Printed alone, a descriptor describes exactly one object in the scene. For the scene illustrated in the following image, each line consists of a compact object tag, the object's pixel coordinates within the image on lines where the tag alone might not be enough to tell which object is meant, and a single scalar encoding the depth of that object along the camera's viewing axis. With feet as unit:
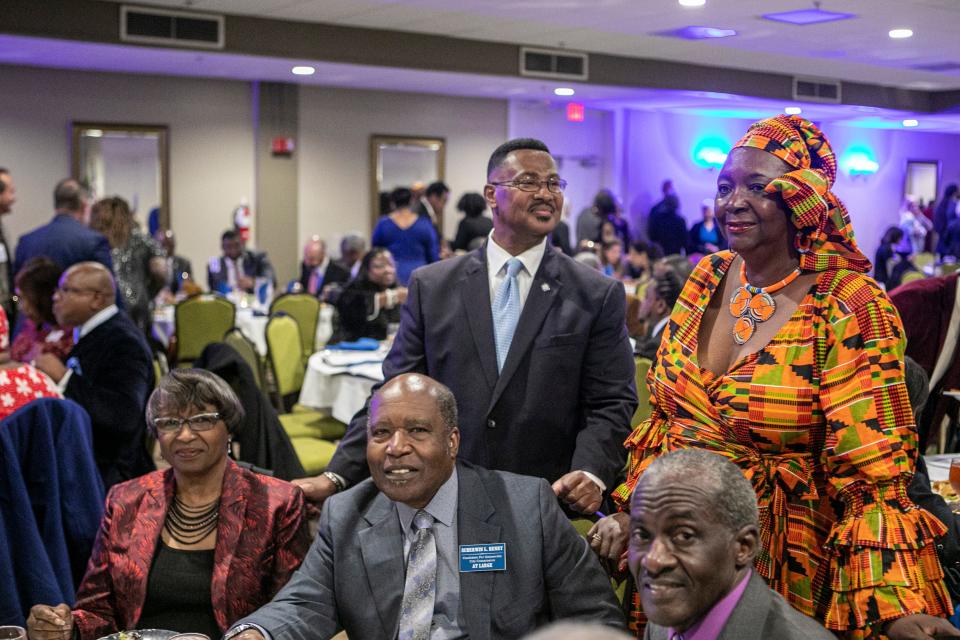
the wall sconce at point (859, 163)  63.82
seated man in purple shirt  4.99
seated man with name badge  6.66
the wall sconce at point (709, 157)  55.77
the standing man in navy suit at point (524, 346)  8.32
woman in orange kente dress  5.52
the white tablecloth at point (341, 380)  18.17
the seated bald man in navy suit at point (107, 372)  12.32
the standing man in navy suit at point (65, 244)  20.95
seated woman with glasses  8.00
